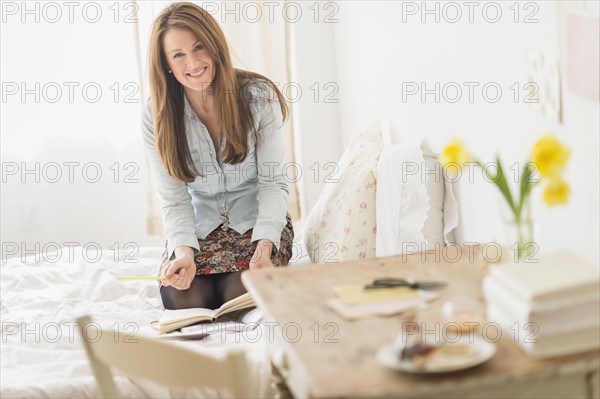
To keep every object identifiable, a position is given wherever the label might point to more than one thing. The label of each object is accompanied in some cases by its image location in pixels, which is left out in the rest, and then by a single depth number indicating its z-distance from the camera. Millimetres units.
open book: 3348
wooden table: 2103
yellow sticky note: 2478
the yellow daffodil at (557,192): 2377
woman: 3730
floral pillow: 3585
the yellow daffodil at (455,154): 2505
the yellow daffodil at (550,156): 2353
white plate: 2114
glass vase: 2465
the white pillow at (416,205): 3374
